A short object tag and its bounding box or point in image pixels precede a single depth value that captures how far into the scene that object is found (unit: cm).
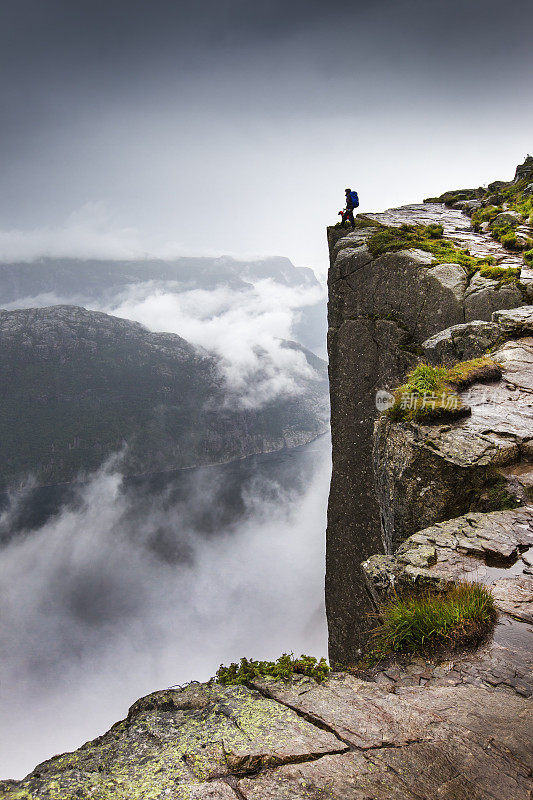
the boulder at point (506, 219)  3170
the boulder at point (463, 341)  1745
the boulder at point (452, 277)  2191
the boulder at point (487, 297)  1961
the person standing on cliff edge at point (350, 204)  3131
